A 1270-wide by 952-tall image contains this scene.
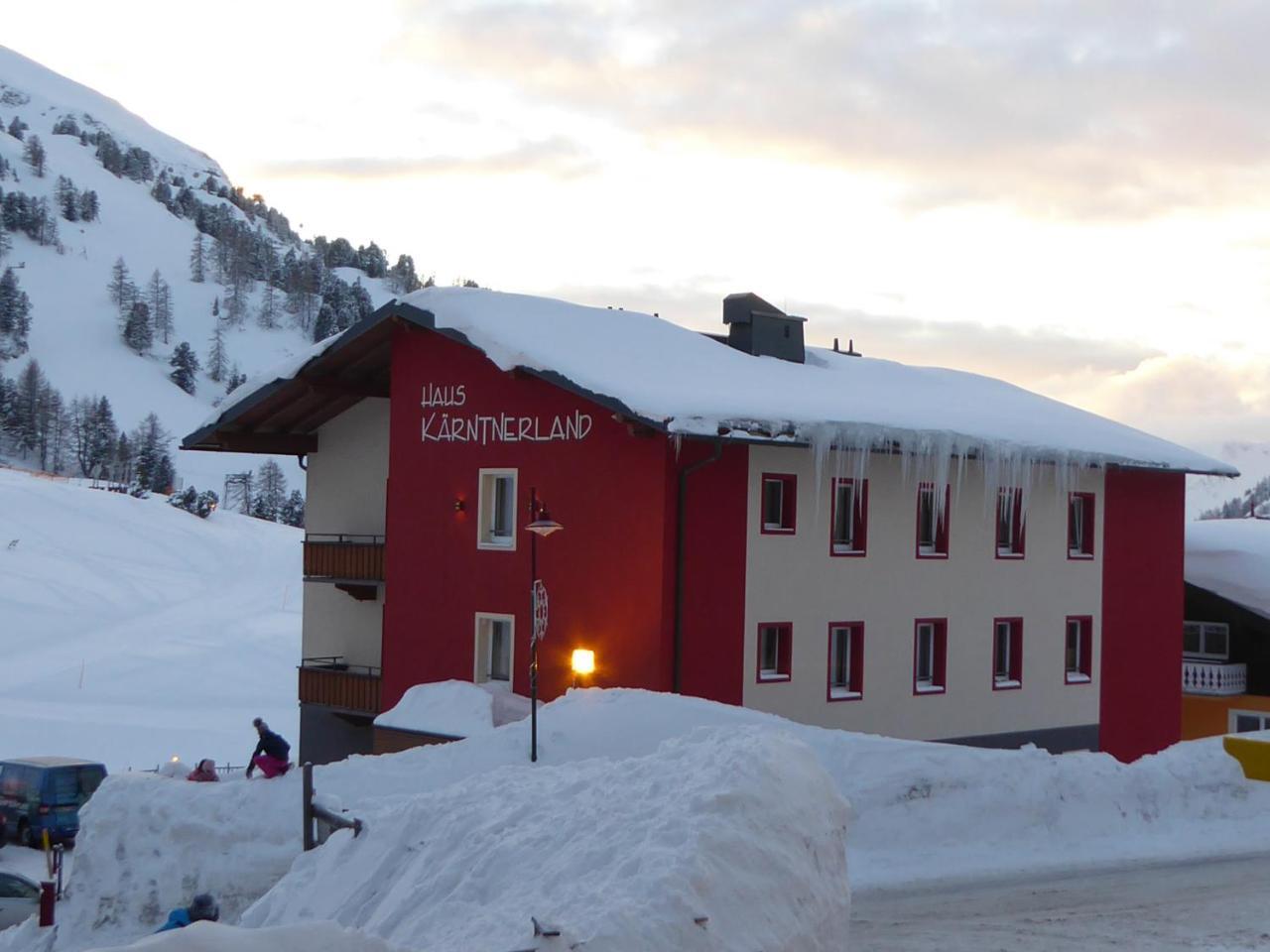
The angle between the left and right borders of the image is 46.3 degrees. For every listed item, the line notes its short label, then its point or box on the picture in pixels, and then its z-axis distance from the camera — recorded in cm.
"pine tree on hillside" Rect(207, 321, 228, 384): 17412
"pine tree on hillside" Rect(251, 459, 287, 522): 11546
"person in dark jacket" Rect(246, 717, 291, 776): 1756
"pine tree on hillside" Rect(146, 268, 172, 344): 18038
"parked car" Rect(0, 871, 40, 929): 1778
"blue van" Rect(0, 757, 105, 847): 2505
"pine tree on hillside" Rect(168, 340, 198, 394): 16712
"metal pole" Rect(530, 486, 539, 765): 1653
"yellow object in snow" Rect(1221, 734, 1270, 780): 1822
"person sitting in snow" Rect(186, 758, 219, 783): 1792
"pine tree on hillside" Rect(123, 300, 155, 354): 17312
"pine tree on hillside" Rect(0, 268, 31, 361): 16262
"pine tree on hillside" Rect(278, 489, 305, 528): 11525
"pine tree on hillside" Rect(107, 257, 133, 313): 18325
